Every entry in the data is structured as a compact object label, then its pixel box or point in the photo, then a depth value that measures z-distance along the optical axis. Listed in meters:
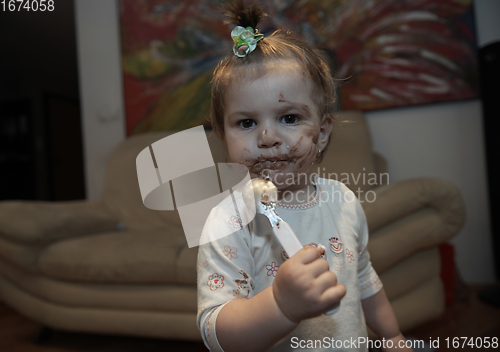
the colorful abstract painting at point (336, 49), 1.70
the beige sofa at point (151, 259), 1.07
